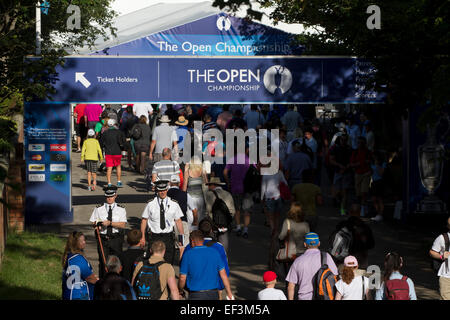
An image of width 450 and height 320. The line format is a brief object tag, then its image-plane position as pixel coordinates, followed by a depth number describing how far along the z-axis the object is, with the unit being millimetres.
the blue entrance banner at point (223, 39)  29625
